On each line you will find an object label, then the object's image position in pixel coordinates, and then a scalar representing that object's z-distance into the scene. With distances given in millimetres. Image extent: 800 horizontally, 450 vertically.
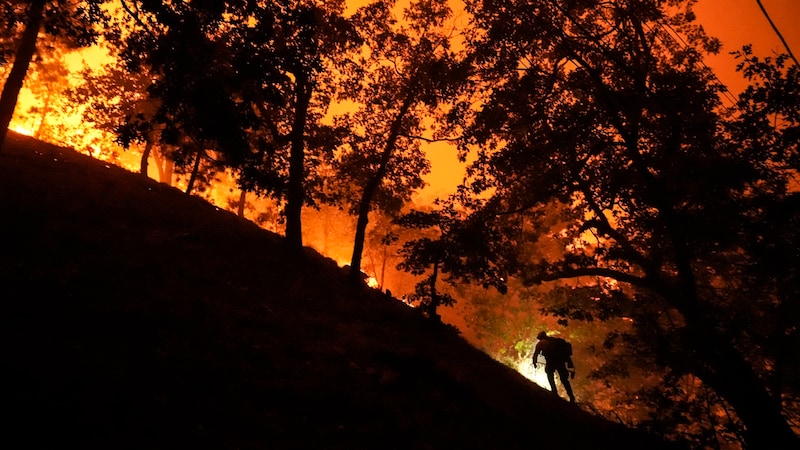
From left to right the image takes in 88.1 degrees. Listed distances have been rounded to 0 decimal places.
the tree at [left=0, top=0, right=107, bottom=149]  6930
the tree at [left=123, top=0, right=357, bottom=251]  6852
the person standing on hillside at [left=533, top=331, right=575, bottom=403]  14117
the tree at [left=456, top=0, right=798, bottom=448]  8289
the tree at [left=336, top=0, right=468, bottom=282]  16047
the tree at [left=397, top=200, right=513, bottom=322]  12180
